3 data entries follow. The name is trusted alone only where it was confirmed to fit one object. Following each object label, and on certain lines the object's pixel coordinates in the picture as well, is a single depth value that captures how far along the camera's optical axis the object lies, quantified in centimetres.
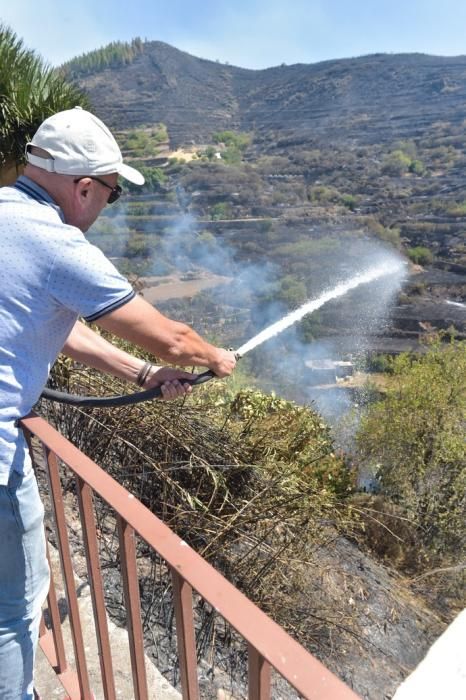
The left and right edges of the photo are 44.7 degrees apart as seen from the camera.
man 129
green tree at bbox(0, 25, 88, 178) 759
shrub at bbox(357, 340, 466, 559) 1124
